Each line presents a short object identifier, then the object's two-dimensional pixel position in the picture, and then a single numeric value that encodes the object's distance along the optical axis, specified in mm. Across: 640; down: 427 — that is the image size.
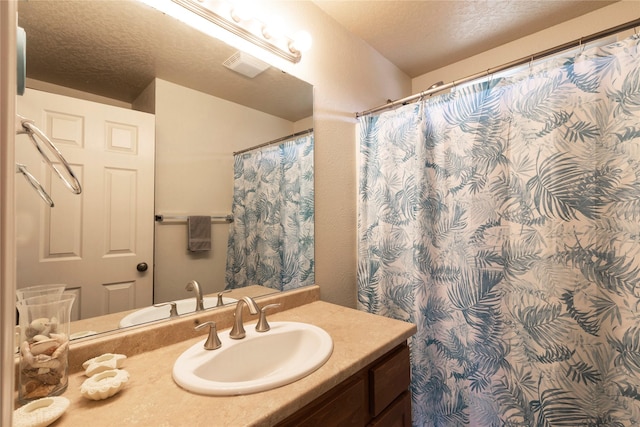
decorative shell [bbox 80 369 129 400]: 615
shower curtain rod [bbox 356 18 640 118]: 942
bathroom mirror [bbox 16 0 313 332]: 796
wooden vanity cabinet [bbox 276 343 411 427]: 700
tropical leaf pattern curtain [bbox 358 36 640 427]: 976
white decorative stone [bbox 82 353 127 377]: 704
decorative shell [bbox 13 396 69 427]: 520
